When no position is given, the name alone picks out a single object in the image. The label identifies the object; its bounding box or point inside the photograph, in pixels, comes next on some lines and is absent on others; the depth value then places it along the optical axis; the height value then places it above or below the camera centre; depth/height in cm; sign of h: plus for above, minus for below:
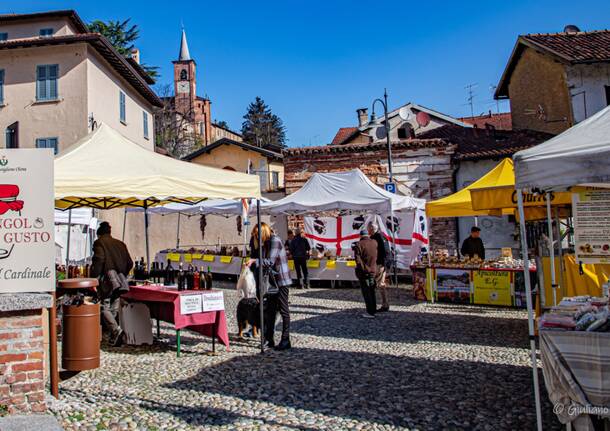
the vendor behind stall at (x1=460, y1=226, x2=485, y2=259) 1258 +3
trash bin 561 -81
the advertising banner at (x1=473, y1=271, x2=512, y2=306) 1079 -84
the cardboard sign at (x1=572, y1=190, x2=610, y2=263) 479 +16
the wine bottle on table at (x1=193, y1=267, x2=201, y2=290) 719 -32
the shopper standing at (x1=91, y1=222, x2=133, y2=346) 746 -16
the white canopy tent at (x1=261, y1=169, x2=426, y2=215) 1423 +149
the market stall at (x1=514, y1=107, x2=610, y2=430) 362 +45
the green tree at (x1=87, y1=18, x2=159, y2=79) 3847 +1639
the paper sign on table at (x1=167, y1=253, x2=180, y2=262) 1877 +2
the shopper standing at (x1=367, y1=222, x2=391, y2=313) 1038 -25
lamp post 1806 +483
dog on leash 732 -77
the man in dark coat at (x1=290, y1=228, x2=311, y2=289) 1512 -2
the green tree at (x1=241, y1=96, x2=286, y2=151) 6800 +1669
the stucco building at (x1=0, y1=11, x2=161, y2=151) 2073 +683
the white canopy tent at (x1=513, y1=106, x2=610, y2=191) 369 +59
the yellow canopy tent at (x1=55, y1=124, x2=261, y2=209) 678 +110
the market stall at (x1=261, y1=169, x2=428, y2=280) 1464 +111
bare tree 4709 +1144
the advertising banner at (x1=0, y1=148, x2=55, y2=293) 452 +36
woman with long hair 723 -29
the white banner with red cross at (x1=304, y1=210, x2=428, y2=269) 1631 +61
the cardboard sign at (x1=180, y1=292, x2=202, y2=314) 672 -59
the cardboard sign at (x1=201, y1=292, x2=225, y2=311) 697 -59
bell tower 6681 +2204
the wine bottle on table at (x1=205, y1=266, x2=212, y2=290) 728 -33
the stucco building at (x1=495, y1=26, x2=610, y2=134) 1889 +632
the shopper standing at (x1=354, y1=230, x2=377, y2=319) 989 -36
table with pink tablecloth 672 -72
